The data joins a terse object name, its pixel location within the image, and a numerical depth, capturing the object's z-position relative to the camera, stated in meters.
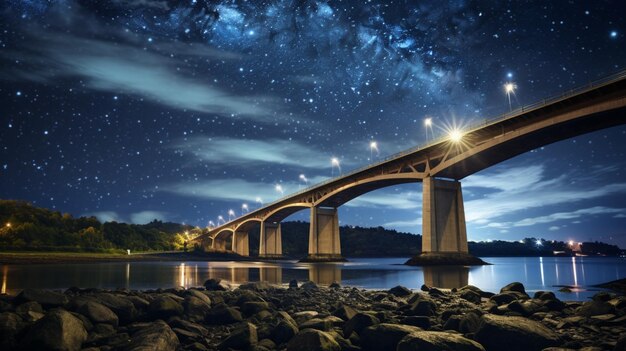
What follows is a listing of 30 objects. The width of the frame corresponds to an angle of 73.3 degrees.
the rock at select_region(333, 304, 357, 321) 10.19
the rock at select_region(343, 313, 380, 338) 9.09
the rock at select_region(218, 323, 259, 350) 8.34
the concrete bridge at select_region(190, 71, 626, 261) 42.12
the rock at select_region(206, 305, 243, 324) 10.88
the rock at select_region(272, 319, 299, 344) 8.76
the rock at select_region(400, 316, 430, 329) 10.00
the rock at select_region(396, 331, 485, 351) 7.26
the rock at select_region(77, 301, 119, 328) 9.40
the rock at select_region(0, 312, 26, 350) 7.66
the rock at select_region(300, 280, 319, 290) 20.49
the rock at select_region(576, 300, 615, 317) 10.87
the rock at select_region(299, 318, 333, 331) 9.27
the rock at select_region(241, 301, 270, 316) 11.83
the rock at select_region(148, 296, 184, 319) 10.73
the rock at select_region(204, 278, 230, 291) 20.42
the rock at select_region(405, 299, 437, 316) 11.08
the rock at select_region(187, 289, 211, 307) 12.70
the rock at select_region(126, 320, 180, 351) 7.52
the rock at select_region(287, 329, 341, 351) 7.68
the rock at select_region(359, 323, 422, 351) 8.18
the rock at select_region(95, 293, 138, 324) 10.30
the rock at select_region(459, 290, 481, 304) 15.06
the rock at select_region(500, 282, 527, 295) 15.98
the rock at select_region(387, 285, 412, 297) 17.38
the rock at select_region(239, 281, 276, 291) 19.48
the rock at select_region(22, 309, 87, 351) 7.41
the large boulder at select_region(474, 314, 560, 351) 8.04
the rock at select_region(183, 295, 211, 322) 11.20
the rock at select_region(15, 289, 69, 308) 10.80
